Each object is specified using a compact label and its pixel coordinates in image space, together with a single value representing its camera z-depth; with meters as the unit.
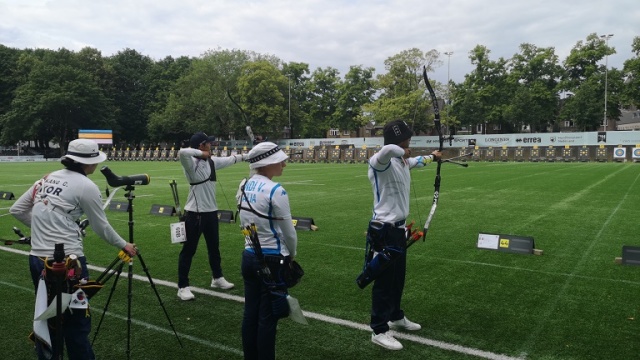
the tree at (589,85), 53.72
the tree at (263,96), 61.56
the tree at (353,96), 64.06
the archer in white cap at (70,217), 3.47
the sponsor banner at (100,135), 64.06
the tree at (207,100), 64.62
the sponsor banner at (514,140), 43.16
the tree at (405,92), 54.22
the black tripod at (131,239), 4.12
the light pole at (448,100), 57.66
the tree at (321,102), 68.06
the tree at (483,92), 59.47
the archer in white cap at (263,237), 3.46
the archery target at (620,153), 42.03
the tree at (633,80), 50.81
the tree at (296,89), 66.31
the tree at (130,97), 76.69
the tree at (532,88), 57.25
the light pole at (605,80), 48.91
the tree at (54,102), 64.12
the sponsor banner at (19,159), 62.27
